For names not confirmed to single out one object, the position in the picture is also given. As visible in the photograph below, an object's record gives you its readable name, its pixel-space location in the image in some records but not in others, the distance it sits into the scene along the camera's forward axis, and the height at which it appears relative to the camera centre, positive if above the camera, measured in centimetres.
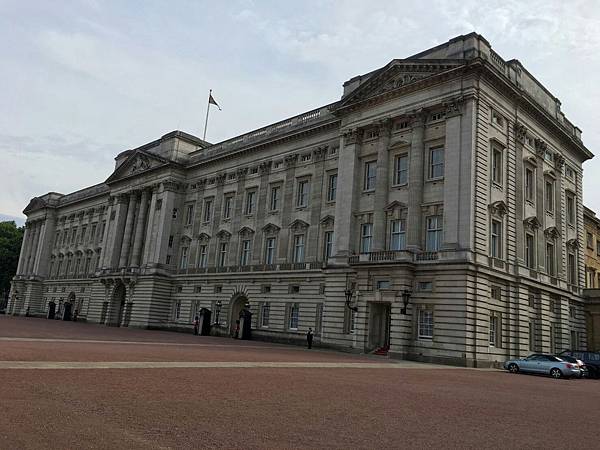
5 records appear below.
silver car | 3012 -60
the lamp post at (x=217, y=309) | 5633 +185
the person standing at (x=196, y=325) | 5493 +4
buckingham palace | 3691 +971
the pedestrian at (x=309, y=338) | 4206 -21
